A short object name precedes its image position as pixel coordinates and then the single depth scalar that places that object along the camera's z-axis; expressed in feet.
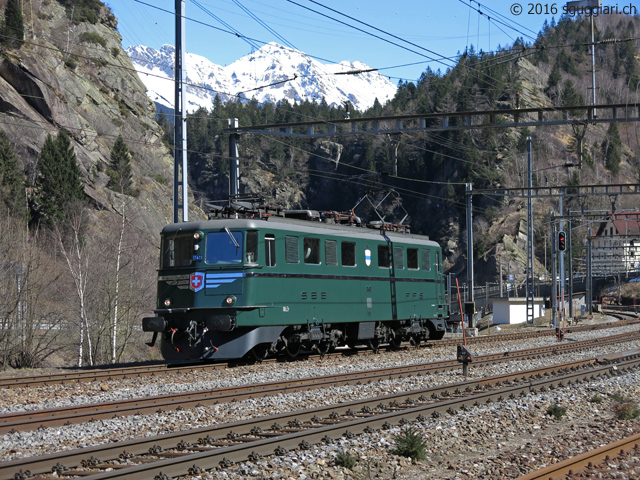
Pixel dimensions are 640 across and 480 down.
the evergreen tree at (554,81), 478.14
